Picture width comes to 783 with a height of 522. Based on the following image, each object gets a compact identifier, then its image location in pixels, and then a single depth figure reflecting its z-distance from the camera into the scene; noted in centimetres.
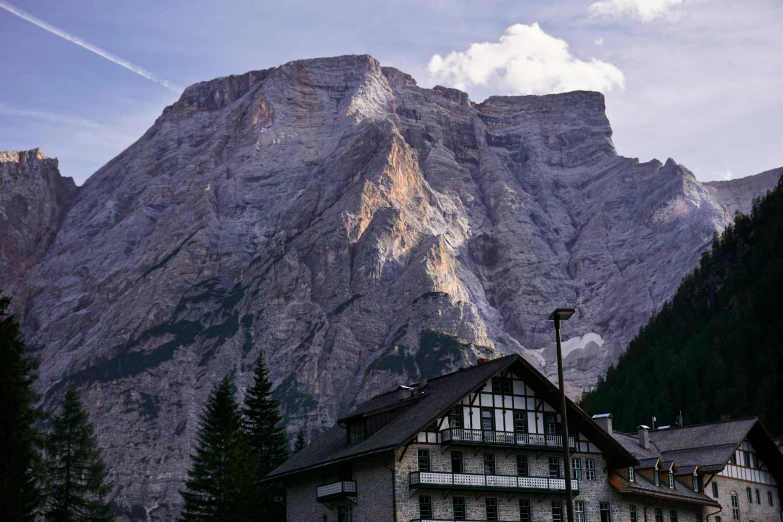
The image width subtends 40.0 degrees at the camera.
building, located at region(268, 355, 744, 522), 7550
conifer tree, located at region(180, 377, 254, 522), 9031
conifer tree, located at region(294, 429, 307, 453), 12728
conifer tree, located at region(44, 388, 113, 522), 9412
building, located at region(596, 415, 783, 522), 9381
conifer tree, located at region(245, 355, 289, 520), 10669
